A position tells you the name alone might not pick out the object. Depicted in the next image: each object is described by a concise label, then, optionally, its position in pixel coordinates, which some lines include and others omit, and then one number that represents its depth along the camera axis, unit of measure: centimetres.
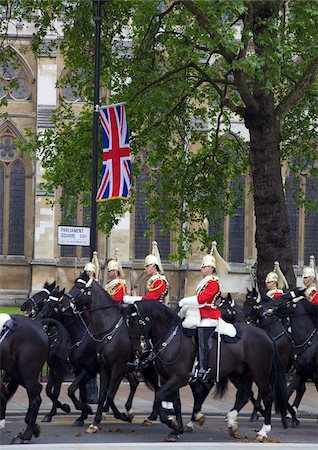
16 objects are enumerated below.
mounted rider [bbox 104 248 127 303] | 1919
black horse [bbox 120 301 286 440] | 1608
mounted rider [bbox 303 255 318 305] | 1872
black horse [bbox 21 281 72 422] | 1780
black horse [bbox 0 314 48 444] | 1473
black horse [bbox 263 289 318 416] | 1789
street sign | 2125
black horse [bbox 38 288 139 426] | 1766
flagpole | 2178
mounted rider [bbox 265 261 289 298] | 2038
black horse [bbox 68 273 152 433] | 1684
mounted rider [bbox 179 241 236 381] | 1617
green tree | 2417
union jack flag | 2294
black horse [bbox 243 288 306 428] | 1842
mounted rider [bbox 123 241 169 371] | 1653
